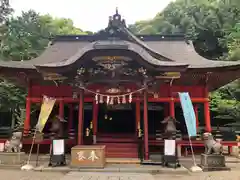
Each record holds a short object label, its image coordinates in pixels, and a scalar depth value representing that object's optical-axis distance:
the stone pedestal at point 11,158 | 7.04
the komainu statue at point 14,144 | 7.13
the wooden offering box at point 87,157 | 6.65
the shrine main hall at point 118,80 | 7.56
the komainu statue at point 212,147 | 6.74
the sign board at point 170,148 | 6.86
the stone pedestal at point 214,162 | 6.64
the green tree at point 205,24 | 19.79
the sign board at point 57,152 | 6.96
